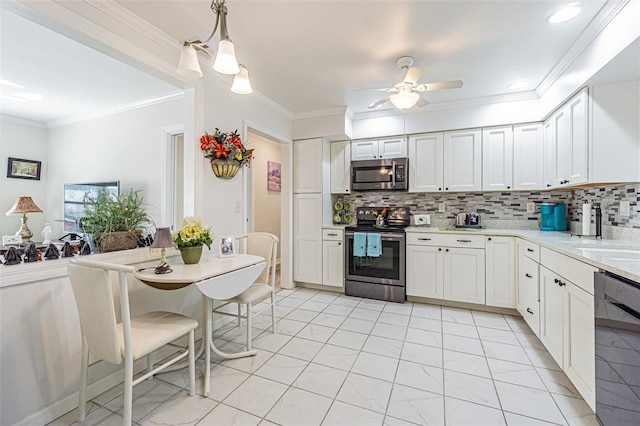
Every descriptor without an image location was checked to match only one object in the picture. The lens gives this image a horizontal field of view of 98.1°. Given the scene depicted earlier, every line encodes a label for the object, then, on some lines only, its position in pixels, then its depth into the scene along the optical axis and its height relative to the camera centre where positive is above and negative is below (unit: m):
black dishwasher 1.15 -0.62
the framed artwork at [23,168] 4.12 +0.64
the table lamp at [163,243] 1.76 -0.21
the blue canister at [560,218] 3.08 -0.07
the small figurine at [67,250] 1.77 -0.25
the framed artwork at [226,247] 2.34 -0.31
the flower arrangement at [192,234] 1.94 -0.17
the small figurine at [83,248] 1.89 -0.26
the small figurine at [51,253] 1.69 -0.26
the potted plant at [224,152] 2.41 +0.53
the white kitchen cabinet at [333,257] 3.80 -0.64
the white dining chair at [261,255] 2.38 -0.45
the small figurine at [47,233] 2.67 -0.22
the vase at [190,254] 1.98 -0.31
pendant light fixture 1.44 +0.83
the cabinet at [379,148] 3.79 +0.89
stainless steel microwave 3.70 +0.51
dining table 1.68 -0.43
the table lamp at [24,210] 3.78 +0.01
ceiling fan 2.34 +1.09
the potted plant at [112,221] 1.98 -0.07
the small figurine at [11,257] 1.51 -0.25
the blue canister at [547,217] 3.11 -0.06
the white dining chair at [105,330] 1.36 -0.62
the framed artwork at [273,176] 5.33 +0.69
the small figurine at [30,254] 1.59 -0.25
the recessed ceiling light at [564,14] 1.81 +1.33
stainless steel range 3.45 -0.64
